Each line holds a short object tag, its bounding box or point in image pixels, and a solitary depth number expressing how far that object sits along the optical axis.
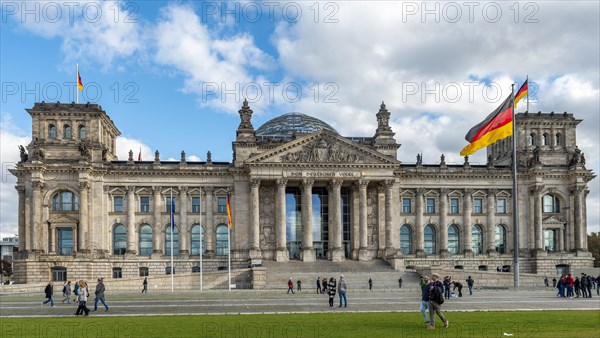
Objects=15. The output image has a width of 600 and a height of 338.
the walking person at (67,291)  45.91
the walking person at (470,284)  54.56
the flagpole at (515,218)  50.59
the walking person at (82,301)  33.52
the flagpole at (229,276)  63.16
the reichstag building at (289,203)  77.12
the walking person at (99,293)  36.38
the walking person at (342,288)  37.82
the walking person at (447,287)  48.43
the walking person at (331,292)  37.88
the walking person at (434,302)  25.77
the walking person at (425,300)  26.41
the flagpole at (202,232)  80.44
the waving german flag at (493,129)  50.25
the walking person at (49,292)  41.50
